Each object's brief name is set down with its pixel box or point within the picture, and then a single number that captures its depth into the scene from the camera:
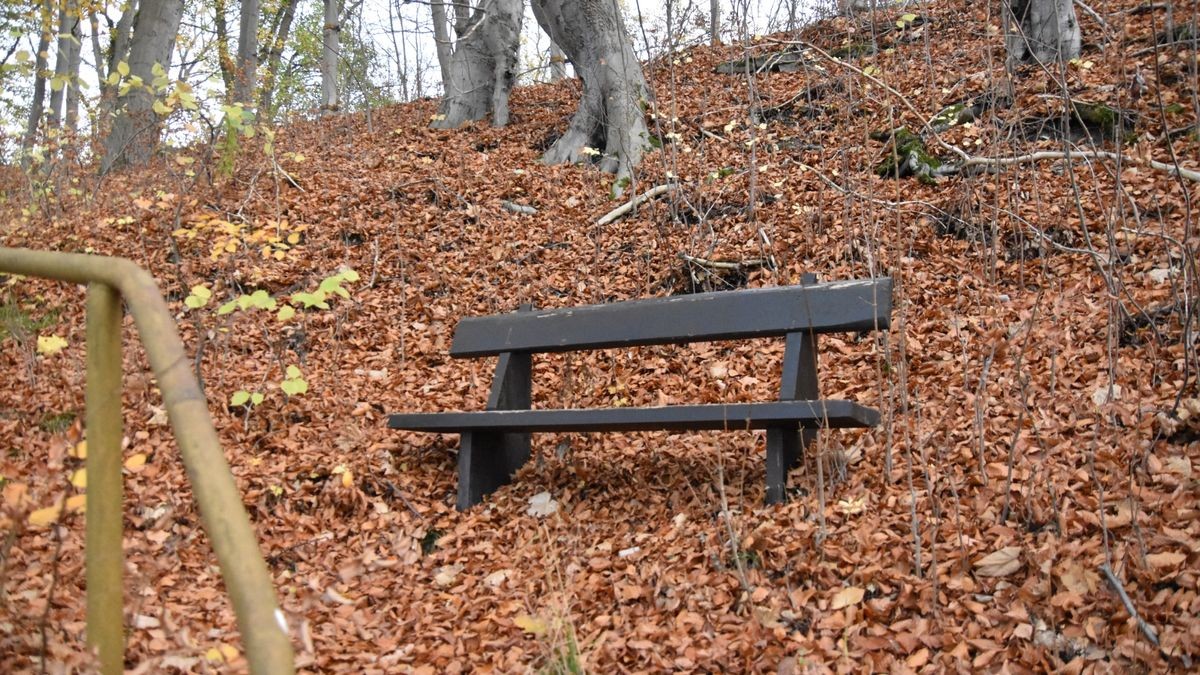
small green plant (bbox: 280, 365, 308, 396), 4.47
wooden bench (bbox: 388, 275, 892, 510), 3.67
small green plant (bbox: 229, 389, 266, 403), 4.72
